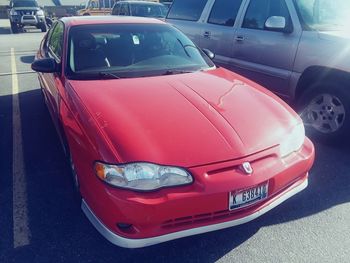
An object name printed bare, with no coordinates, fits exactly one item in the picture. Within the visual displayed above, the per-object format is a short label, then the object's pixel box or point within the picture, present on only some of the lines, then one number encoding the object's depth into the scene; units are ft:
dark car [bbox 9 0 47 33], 60.59
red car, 6.96
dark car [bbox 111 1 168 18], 40.50
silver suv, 12.71
